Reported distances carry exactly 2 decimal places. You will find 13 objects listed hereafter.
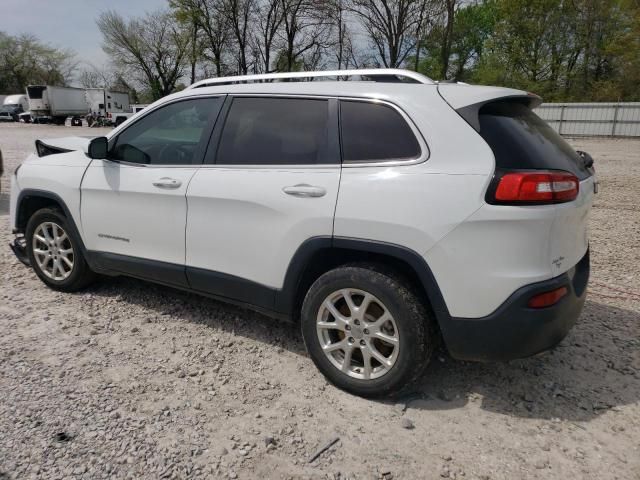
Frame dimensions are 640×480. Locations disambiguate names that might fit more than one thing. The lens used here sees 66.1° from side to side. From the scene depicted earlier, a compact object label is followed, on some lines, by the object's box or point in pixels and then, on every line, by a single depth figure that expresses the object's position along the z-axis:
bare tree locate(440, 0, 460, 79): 26.02
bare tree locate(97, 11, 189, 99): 45.52
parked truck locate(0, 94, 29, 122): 47.47
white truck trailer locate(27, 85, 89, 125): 40.91
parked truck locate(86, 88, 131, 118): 43.53
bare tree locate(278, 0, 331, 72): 26.77
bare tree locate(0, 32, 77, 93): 61.97
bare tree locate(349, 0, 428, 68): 26.83
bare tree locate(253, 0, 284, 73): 27.34
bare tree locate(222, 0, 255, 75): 28.86
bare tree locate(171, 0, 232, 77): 30.50
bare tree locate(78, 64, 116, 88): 71.19
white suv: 2.43
